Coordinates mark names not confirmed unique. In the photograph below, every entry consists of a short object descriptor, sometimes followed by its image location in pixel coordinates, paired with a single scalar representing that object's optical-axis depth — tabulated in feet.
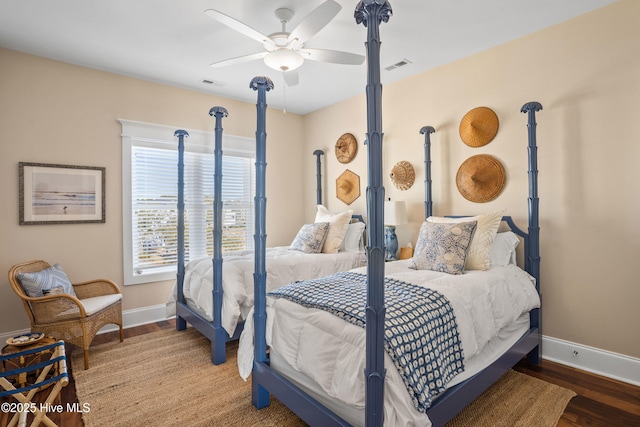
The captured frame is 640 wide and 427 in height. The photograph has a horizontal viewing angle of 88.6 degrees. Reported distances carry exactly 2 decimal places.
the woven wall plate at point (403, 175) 12.13
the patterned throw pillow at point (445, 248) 8.04
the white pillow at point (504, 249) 8.96
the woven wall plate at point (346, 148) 14.33
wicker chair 8.52
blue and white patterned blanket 4.78
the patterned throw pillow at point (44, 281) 8.61
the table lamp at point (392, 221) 11.20
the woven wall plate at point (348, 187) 14.26
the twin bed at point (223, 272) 9.05
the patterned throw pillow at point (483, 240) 8.35
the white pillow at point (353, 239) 12.89
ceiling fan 6.50
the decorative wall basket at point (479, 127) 9.95
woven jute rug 6.48
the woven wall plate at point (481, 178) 9.84
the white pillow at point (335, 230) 12.25
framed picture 10.10
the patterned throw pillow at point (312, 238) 12.07
